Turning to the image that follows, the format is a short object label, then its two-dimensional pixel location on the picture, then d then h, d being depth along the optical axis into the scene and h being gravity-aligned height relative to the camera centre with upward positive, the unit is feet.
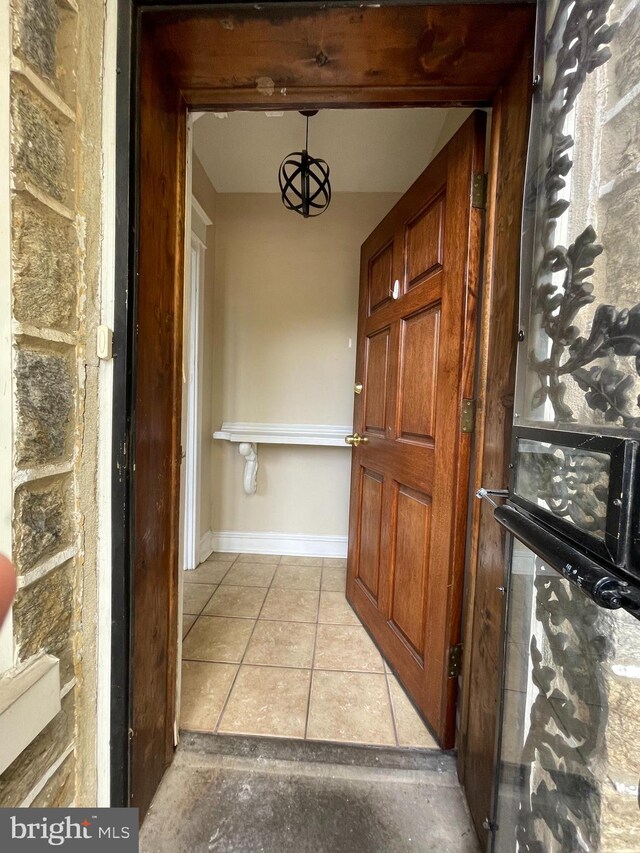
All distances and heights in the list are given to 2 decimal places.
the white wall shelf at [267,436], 7.60 -0.69
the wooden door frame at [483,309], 2.40 +0.81
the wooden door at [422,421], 3.52 -0.13
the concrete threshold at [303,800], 2.86 -3.63
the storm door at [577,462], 1.58 -0.25
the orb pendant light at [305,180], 5.41 +3.69
